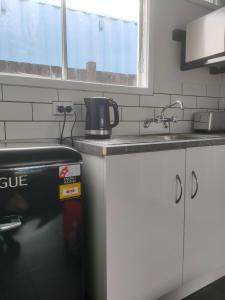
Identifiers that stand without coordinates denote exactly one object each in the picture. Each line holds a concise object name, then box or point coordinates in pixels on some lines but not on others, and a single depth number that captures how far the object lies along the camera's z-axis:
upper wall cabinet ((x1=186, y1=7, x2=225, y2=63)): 1.55
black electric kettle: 1.34
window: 1.37
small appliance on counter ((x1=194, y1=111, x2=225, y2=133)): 1.81
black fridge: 0.86
